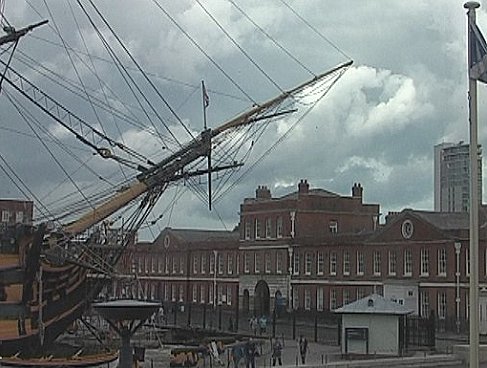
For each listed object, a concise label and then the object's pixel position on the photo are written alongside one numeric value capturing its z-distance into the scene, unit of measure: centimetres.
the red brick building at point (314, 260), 5544
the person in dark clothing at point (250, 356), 3316
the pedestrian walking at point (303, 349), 3822
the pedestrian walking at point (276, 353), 3669
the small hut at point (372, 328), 3419
